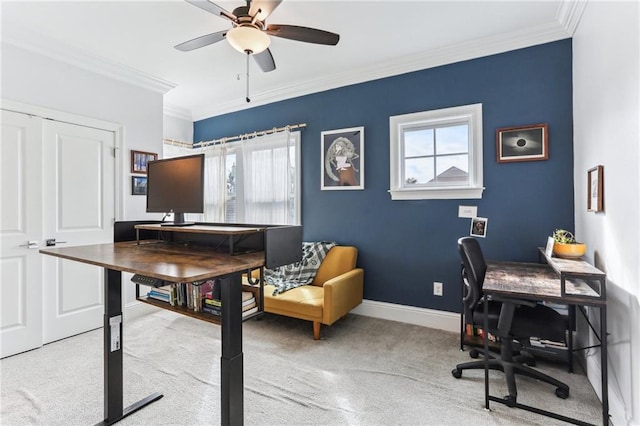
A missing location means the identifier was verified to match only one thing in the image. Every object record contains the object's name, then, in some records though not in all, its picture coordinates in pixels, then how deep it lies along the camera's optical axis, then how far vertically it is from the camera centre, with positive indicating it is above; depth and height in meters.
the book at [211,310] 1.43 -0.45
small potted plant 2.12 -0.25
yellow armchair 2.80 -0.81
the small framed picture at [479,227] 2.88 -0.14
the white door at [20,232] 2.58 -0.17
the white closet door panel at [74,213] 2.86 +0.00
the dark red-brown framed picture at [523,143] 2.63 +0.60
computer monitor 1.75 +0.16
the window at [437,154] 2.92 +0.58
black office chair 1.86 -0.69
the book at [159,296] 1.58 -0.44
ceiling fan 1.84 +1.20
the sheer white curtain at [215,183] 4.49 +0.43
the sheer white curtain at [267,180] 3.94 +0.43
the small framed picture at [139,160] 3.50 +0.60
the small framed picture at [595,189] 1.91 +0.14
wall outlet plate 3.06 -0.75
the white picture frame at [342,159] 3.48 +0.62
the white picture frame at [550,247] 2.20 -0.26
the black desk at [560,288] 1.59 -0.45
